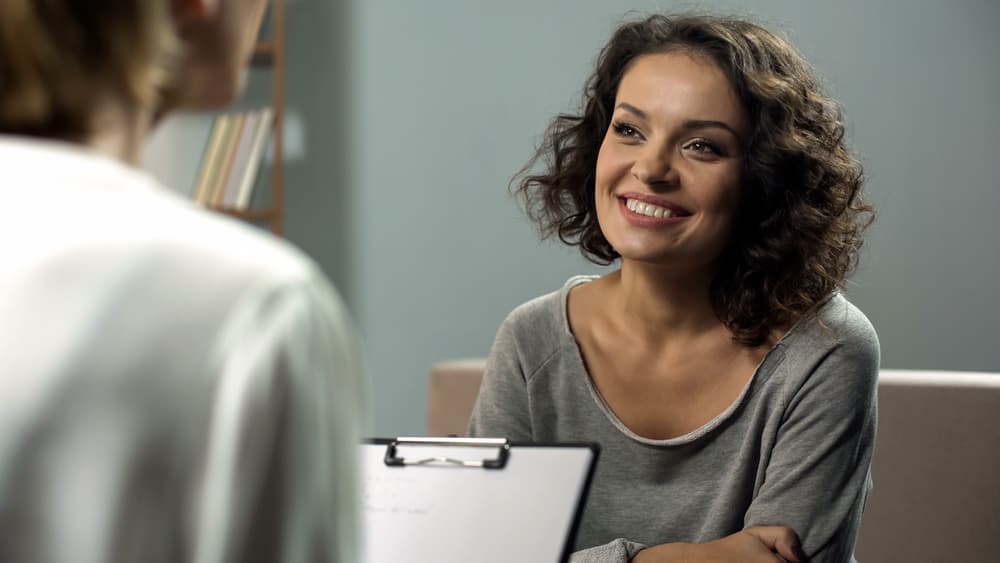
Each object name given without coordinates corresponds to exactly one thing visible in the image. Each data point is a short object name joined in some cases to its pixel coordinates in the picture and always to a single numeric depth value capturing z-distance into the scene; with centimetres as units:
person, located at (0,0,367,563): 54
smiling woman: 166
